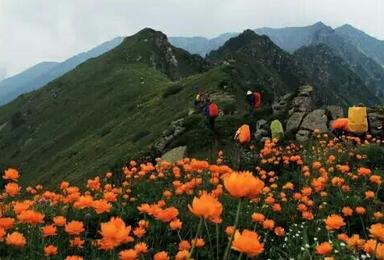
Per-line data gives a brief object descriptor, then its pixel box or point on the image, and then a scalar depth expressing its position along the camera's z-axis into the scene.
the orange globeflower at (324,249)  4.42
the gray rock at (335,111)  25.58
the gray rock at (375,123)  22.08
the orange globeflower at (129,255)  4.04
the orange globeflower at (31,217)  5.07
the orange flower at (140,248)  4.66
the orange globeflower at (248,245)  3.26
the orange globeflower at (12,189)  6.32
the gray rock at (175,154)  24.46
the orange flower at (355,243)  4.76
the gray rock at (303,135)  21.24
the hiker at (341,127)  19.47
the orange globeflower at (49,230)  5.15
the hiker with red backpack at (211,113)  25.99
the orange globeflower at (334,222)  4.98
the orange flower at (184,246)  4.79
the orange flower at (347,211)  6.37
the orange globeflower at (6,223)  5.28
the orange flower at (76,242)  5.47
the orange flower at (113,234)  3.86
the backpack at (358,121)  19.50
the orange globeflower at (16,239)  4.77
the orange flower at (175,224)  5.22
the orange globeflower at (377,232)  4.09
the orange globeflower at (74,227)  4.92
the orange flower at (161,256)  4.32
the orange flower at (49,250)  4.85
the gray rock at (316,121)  23.10
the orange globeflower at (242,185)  3.15
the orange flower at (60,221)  5.40
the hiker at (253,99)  28.17
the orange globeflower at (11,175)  6.53
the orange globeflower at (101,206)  5.44
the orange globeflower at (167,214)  4.90
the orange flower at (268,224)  5.63
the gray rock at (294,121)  23.64
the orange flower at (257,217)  5.54
